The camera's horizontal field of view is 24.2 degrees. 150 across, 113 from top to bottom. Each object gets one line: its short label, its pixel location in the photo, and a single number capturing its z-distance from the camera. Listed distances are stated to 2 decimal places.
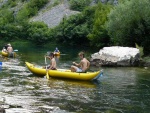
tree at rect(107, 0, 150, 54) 30.25
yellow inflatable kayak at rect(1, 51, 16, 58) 30.66
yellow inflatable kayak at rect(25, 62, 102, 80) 18.16
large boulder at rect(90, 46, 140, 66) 25.23
